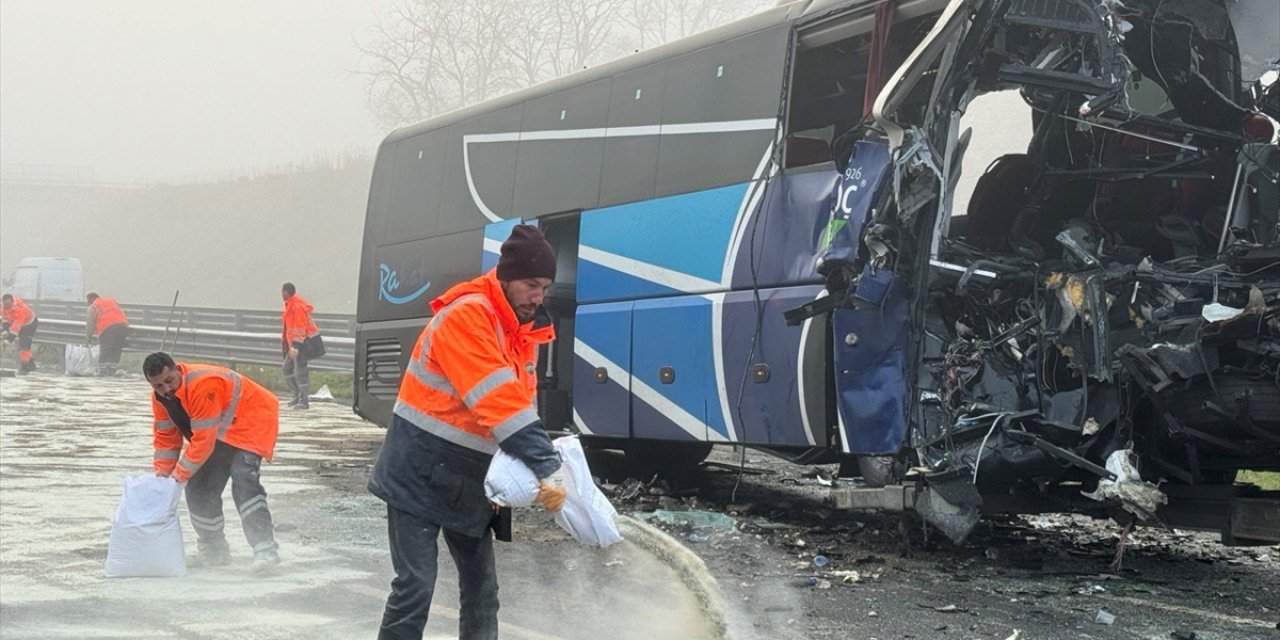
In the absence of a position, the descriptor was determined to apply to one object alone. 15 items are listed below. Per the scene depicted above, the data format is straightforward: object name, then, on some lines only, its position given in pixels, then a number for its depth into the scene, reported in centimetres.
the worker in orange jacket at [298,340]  2009
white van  3969
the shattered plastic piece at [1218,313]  657
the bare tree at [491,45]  4459
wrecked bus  685
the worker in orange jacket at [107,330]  2769
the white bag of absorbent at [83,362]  2817
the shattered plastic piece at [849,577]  728
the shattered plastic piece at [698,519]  916
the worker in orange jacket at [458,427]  420
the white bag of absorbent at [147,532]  707
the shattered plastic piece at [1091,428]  695
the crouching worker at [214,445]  745
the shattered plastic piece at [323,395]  2297
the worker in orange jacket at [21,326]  2828
